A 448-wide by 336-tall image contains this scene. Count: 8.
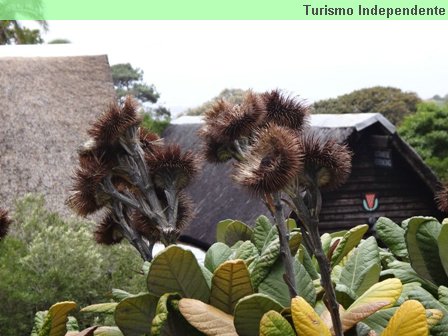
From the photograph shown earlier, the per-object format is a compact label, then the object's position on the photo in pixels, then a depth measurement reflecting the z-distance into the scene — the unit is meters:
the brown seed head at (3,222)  2.96
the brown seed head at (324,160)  1.90
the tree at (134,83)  38.78
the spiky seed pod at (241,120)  2.40
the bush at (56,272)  6.08
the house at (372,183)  11.36
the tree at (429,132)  17.94
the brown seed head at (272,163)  1.78
